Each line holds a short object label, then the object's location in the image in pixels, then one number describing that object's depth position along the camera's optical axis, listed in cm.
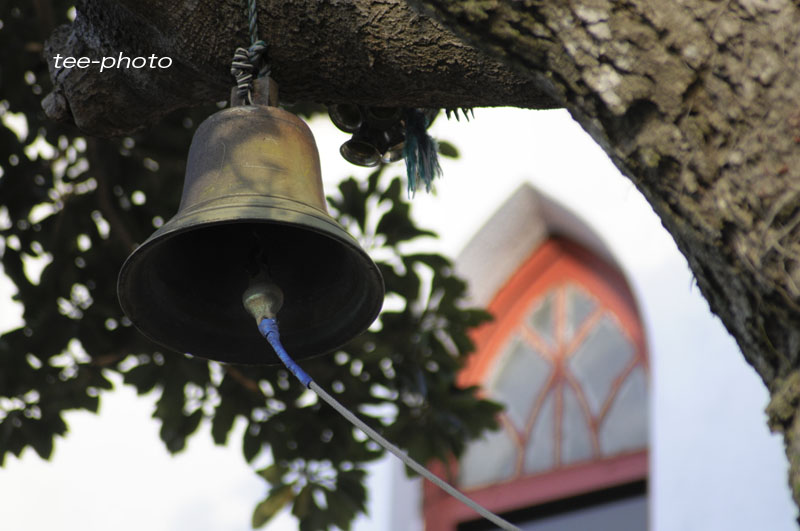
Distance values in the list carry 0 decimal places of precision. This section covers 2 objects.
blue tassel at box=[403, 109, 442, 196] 617
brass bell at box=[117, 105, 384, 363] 554
